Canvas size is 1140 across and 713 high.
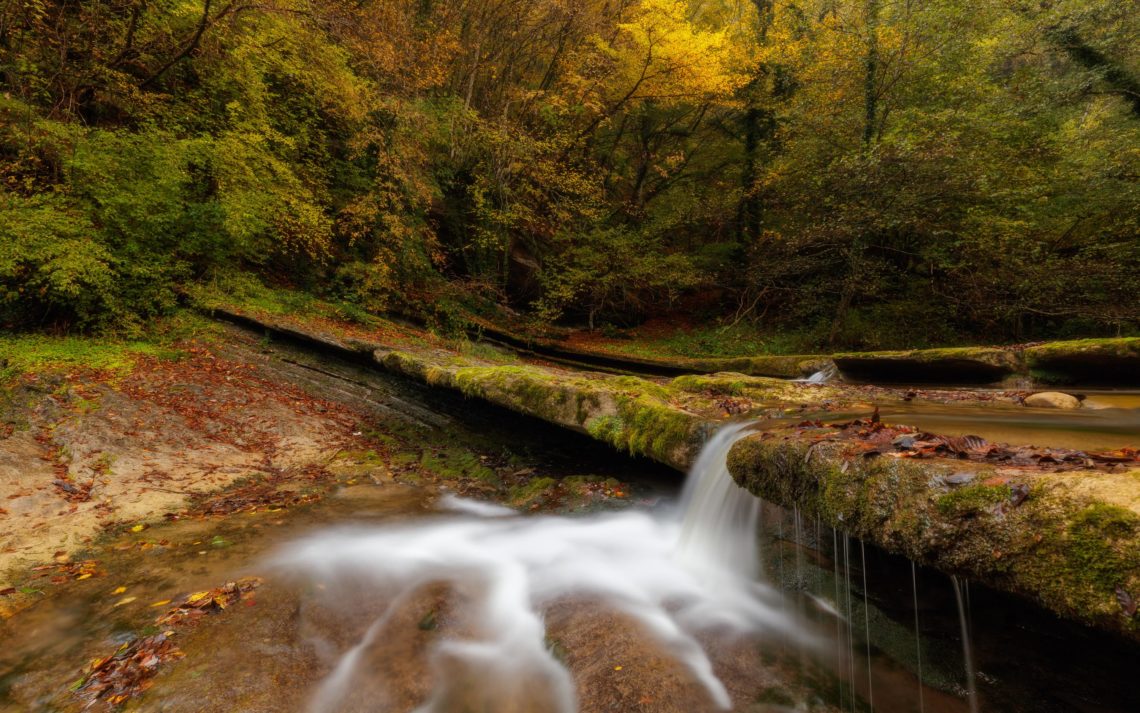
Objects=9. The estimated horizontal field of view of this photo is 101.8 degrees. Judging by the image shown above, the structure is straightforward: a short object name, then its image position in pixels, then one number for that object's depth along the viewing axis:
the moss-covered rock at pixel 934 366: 6.90
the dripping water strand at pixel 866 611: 3.02
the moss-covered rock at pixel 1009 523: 1.58
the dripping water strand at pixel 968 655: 2.42
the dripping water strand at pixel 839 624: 2.93
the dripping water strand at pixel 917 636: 2.72
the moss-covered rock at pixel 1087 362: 5.92
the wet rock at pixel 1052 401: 4.90
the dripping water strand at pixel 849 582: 2.97
